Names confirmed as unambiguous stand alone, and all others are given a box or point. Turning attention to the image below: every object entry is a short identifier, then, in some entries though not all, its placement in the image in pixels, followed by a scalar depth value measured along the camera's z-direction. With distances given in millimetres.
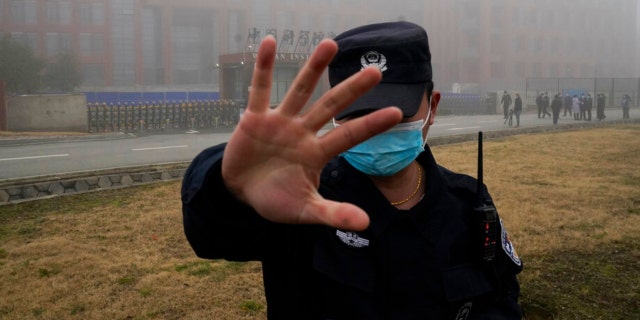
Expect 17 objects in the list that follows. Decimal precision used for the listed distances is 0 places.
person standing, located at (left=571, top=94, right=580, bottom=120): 26203
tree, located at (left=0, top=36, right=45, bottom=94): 31719
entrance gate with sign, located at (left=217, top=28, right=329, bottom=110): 24062
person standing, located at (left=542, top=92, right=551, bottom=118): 27141
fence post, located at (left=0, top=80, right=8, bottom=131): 19125
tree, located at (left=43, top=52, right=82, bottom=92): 38688
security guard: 1218
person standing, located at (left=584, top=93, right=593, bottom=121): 25906
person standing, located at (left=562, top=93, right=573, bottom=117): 28578
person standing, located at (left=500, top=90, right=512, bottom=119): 25722
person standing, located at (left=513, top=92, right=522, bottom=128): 22203
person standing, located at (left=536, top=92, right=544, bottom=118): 27219
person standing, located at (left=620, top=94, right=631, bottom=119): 26580
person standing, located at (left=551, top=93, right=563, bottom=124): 23320
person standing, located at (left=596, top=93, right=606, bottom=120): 25481
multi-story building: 45250
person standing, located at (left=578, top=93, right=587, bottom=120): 26266
